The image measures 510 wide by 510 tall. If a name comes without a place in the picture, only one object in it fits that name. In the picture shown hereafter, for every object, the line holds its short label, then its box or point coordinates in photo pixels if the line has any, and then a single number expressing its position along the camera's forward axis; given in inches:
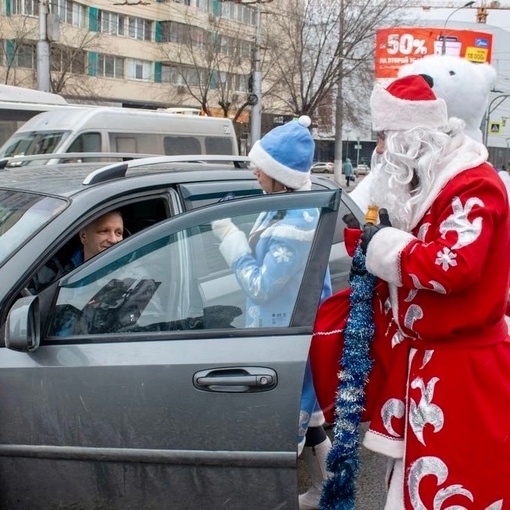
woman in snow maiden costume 100.2
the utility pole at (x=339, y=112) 1172.5
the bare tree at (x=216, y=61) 1347.2
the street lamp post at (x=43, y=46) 772.0
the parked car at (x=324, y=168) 2095.2
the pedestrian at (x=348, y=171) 1483.6
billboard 1242.0
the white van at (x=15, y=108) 545.0
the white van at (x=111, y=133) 467.8
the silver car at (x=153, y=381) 93.4
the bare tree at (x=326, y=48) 1173.7
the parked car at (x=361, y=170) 2192.7
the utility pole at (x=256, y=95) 925.2
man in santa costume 81.8
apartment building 1272.1
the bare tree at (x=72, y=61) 1186.1
